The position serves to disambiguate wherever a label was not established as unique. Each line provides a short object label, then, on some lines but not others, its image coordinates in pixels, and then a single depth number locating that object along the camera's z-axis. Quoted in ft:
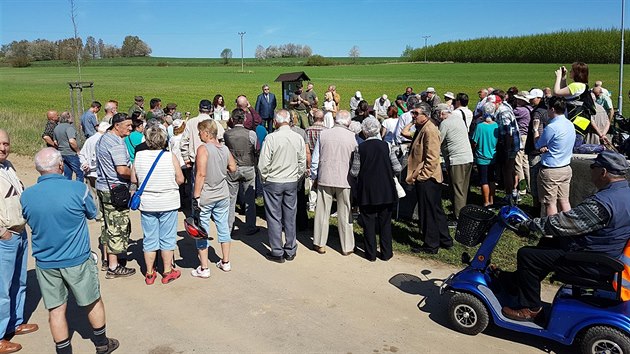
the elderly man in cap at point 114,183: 20.34
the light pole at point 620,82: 55.26
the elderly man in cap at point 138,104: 40.86
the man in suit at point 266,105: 52.49
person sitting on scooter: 13.35
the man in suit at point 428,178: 23.29
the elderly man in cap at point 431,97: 44.47
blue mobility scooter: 13.38
